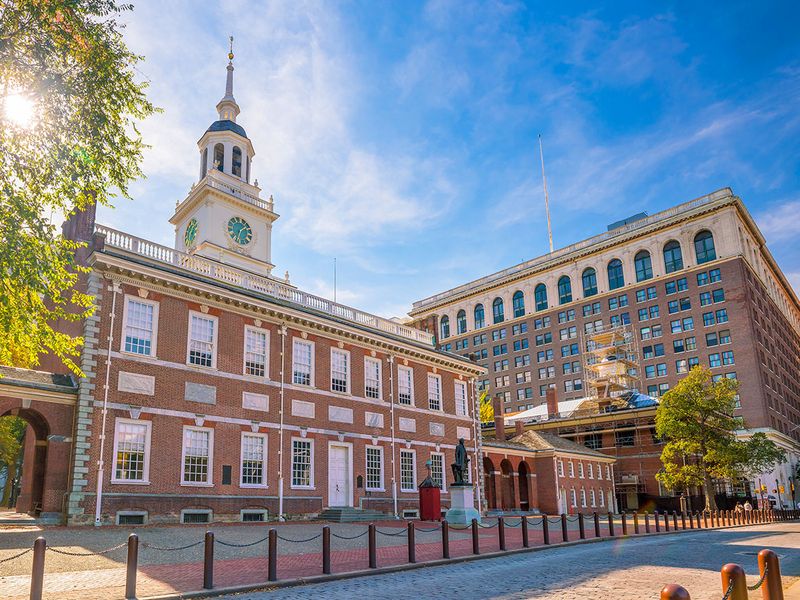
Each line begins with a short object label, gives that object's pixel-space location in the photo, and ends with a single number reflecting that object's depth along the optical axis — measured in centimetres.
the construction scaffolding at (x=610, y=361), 7531
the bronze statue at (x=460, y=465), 2750
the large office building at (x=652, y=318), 7169
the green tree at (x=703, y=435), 4678
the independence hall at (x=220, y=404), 2253
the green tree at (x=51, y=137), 1405
